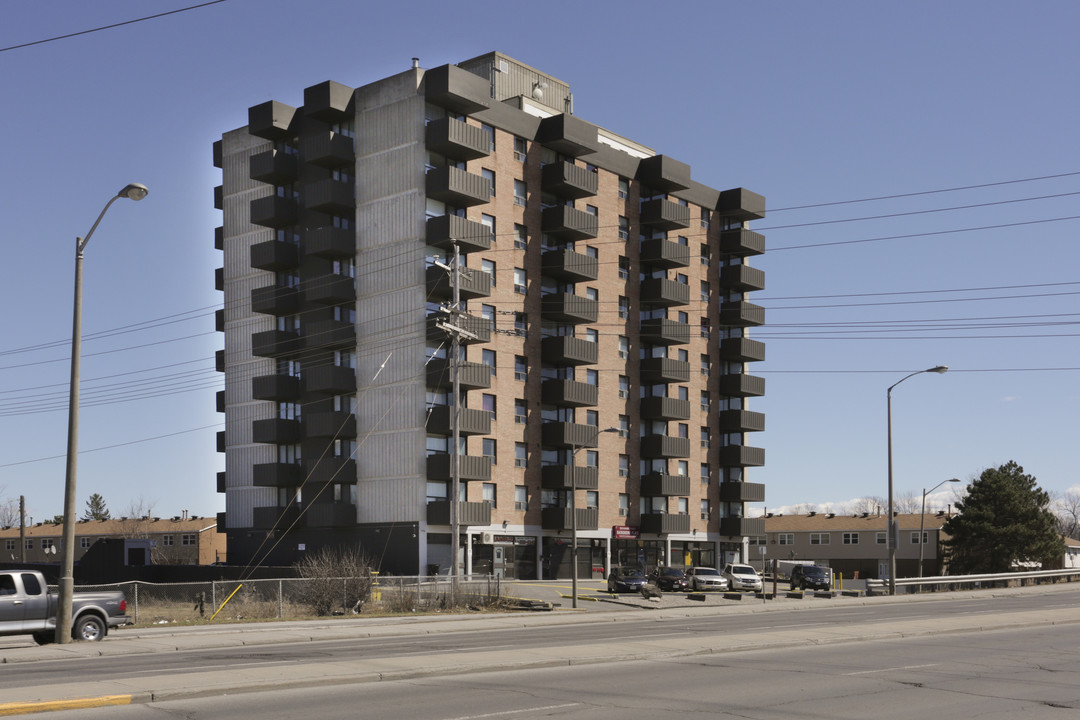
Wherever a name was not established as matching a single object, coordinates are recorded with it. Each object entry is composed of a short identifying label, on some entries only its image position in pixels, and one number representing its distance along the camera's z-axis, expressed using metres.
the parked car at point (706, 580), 60.72
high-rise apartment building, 65.62
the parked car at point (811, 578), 64.94
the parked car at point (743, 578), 63.19
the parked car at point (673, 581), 60.81
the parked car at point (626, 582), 57.62
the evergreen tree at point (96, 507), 176.38
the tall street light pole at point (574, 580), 44.47
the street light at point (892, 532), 52.90
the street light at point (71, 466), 26.73
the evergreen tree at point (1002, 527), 85.94
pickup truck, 26.64
